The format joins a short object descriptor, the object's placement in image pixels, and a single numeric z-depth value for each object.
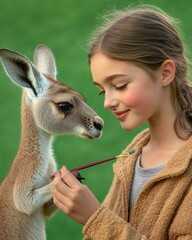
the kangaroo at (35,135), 2.20
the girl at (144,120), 1.95
